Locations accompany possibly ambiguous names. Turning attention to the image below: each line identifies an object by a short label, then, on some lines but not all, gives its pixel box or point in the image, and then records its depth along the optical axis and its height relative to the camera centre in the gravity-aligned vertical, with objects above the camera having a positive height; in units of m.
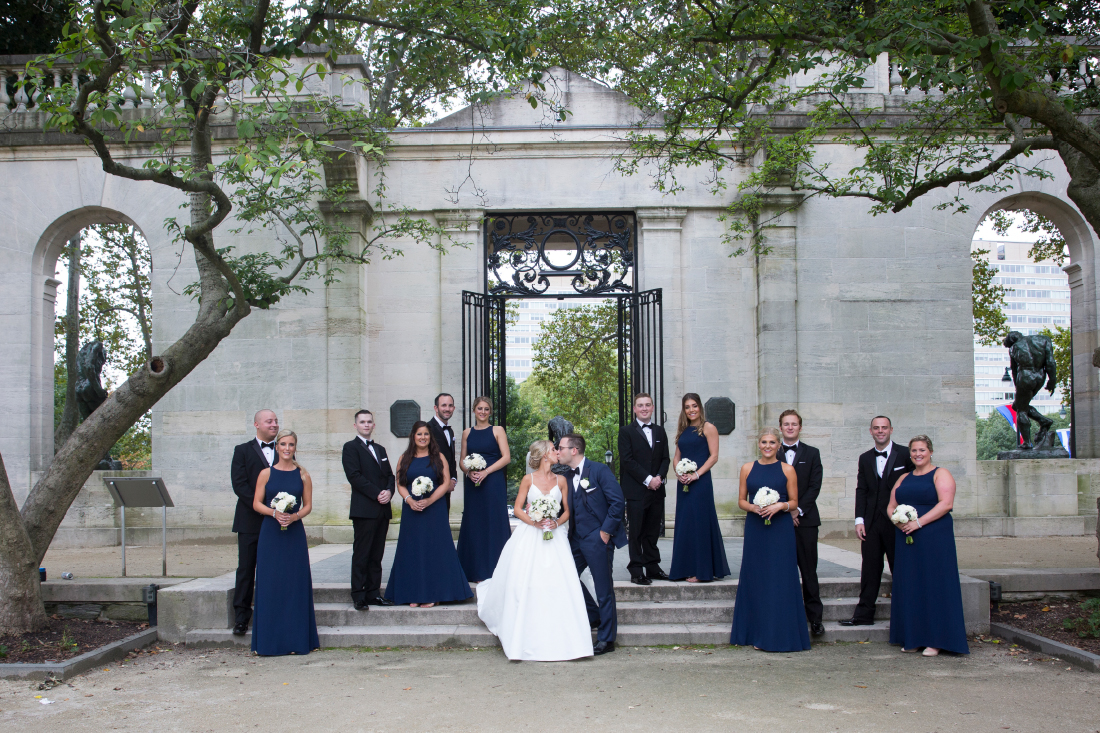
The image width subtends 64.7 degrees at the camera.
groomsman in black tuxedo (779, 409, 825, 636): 7.33 -1.18
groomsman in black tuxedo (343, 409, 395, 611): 7.78 -1.06
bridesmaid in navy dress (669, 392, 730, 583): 8.30 -1.20
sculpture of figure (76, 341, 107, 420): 12.73 +0.22
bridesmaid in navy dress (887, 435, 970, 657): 6.80 -1.47
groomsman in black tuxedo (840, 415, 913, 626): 7.39 -1.06
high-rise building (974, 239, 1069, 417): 120.88 +11.99
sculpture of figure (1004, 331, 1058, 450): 12.44 +0.21
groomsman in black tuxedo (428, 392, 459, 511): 8.58 -0.38
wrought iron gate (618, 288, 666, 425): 12.02 +0.57
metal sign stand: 9.05 -1.04
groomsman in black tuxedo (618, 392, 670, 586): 8.41 -0.94
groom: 6.93 -1.11
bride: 6.73 -1.57
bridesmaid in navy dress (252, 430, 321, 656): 7.03 -1.48
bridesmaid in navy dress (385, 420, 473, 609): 7.86 -1.43
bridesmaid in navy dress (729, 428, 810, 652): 6.89 -1.44
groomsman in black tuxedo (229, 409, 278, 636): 7.41 -0.98
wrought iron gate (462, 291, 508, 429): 12.16 +0.55
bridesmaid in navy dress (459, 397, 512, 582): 8.56 -1.16
